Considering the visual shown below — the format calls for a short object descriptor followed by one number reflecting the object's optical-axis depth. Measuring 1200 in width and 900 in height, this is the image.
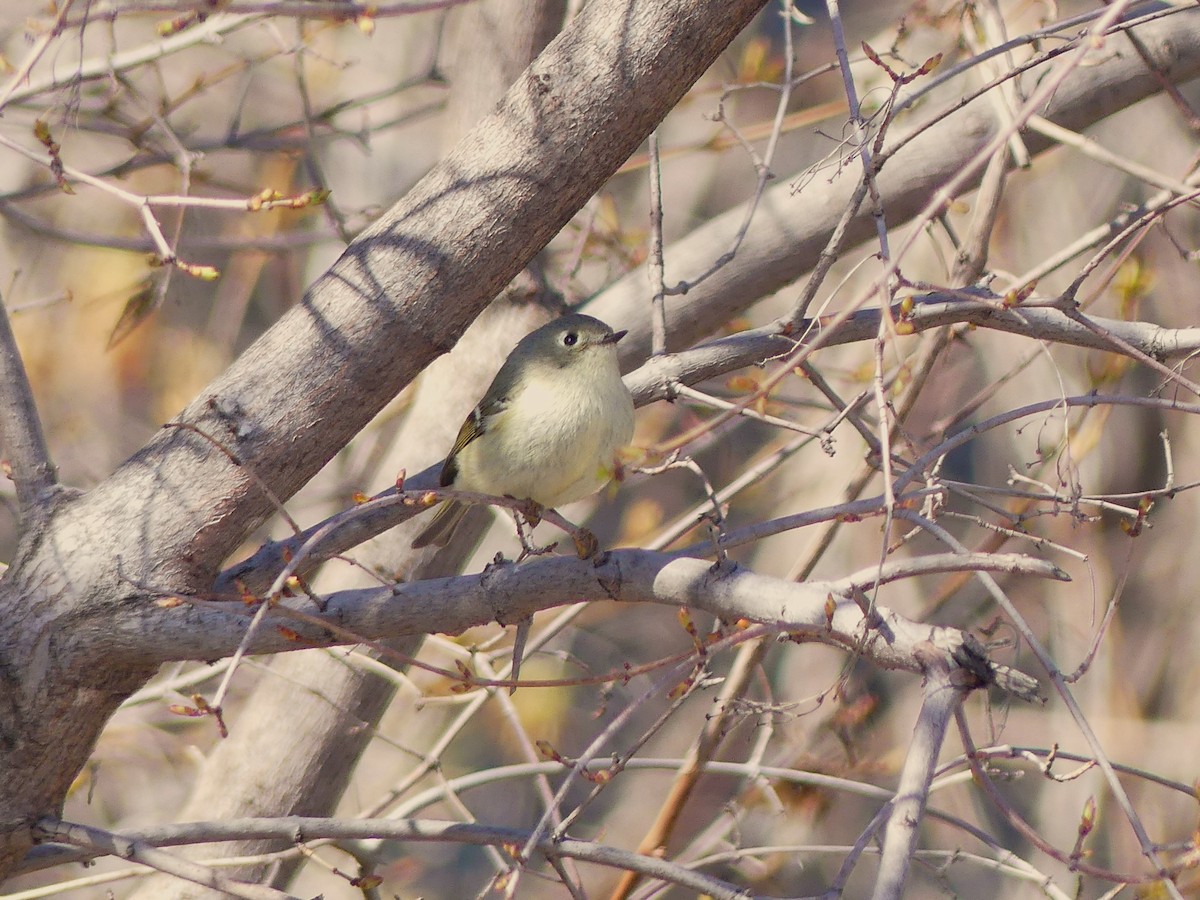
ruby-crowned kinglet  5.68
